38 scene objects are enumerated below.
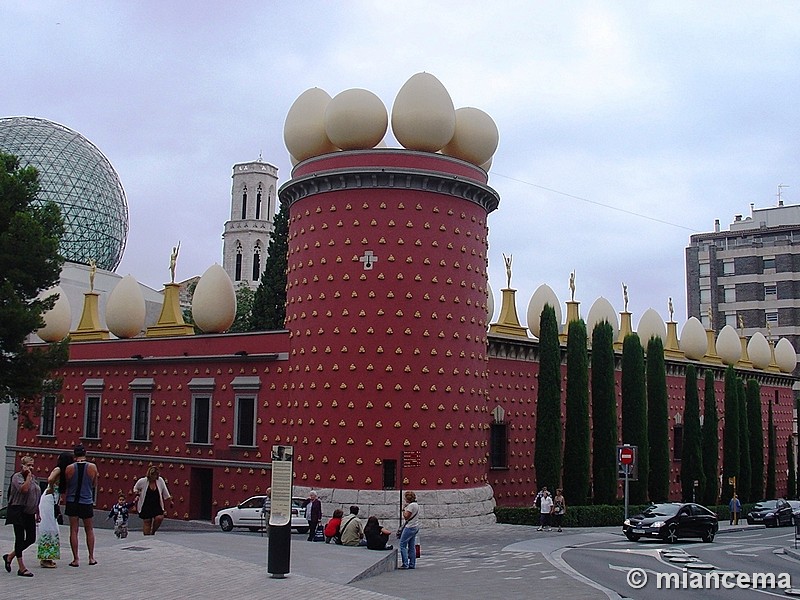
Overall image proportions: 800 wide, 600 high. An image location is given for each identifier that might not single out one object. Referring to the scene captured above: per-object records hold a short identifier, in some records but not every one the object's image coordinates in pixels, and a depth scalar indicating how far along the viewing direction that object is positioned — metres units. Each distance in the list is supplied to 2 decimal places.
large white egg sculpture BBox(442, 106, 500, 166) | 32.75
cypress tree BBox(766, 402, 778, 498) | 49.75
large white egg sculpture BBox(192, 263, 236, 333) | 37.38
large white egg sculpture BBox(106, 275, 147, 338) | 40.19
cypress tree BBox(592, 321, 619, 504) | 36.69
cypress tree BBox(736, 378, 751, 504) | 46.81
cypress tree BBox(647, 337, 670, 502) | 40.03
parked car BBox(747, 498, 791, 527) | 41.62
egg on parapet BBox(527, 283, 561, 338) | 42.44
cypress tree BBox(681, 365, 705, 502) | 42.25
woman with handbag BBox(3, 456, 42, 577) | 13.97
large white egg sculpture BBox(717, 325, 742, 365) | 53.38
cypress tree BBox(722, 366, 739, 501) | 45.81
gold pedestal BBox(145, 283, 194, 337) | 39.00
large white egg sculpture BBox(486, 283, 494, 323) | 45.28
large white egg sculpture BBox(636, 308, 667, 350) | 47.94
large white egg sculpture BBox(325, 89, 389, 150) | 31.27
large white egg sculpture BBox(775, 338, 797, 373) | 59.66
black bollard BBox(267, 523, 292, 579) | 15.38
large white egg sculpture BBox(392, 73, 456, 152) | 31.22
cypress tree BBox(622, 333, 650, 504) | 38.53
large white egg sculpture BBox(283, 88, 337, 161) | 32.75
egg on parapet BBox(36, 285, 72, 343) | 43.41
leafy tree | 29.91
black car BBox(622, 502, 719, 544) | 28.17
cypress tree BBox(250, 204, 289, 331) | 48.09
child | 20.02
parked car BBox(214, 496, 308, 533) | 29.97
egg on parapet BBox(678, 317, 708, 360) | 50.22
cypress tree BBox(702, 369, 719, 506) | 43.00
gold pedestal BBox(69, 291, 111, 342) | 42.12
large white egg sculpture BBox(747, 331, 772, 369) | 57.09
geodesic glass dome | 57.28
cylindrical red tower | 30.11
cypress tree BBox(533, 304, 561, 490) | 34.59
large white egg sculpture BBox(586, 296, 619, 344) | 45.50
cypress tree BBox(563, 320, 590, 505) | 35.44
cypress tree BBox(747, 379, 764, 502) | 47.78
